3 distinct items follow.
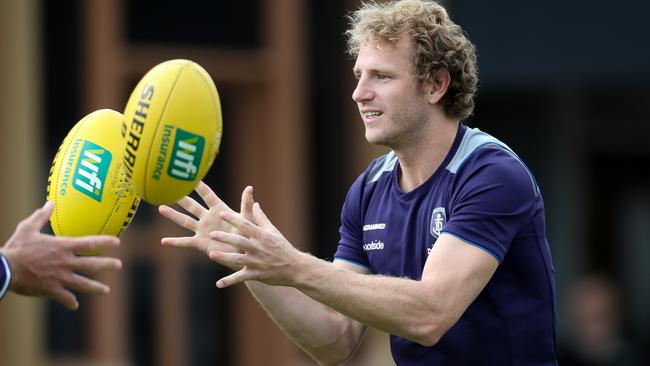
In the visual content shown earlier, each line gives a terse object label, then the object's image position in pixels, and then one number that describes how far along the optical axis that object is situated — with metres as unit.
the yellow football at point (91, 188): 10.49
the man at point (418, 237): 9.42
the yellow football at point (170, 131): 9.79
